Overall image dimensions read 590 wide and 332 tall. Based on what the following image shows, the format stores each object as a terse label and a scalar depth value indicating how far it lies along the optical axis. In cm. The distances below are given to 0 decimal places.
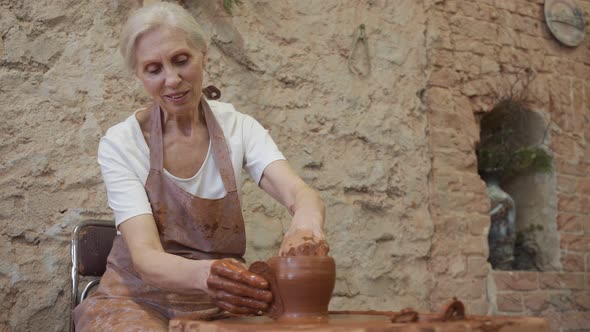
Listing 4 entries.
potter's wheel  131
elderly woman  198
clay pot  158
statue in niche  416
